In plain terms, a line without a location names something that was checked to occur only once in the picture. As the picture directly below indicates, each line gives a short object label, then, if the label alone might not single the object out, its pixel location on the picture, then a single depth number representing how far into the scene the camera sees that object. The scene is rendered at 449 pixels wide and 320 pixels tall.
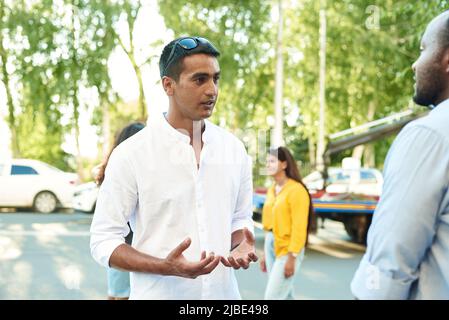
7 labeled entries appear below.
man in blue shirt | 1.49
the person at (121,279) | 3.80
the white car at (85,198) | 13.25
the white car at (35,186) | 10.11
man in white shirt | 1.95
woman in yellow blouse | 5.27
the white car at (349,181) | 11.75
